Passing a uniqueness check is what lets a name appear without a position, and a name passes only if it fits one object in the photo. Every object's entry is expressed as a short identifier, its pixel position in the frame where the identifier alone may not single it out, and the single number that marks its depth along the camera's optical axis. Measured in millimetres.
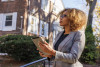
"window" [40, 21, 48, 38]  16500
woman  1829
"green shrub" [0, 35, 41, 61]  7520
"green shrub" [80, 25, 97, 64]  7890
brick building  13475
